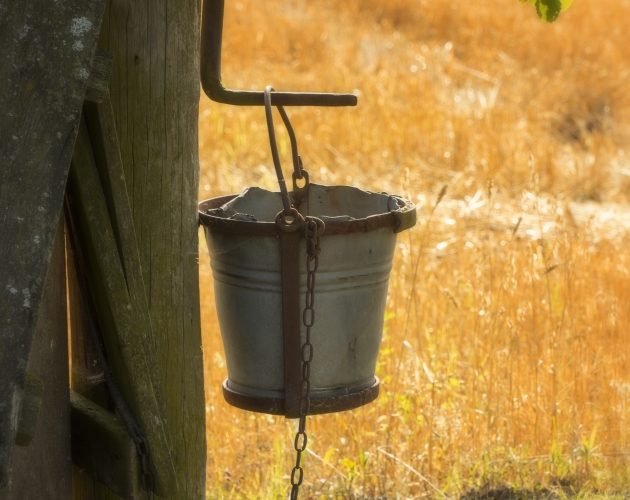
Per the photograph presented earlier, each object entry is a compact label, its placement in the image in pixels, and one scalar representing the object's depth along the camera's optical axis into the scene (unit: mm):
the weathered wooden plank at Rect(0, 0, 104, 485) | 3238
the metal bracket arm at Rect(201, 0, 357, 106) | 4602
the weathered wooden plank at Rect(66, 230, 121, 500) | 4297
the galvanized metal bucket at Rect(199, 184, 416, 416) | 4523
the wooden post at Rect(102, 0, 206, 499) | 4223
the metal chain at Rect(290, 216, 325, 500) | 4375
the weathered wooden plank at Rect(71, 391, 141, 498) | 4133
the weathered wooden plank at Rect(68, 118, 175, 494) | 3900
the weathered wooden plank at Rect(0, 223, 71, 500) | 3895
